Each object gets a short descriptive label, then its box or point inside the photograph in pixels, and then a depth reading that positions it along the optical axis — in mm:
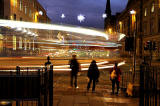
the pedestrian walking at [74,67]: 10859
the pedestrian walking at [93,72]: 9602
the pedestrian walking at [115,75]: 9109
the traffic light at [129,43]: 11098
